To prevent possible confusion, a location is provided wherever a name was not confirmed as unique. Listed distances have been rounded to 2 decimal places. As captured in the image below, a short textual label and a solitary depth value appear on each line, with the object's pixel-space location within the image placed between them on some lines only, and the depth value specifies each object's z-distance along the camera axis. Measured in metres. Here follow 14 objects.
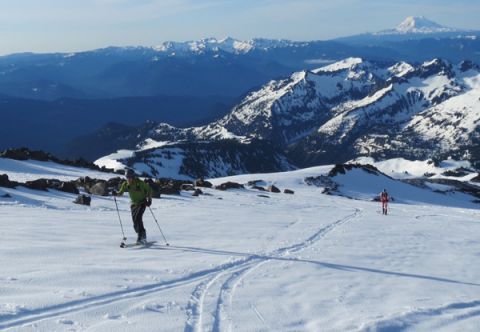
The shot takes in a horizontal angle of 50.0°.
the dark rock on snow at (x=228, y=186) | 57.07
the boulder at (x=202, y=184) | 58.06
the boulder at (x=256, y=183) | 82.44
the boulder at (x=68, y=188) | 36.25
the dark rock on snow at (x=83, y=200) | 31.16
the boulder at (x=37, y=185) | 34.81
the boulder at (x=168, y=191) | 43.19
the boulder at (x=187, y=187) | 50.12
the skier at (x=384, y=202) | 46.52
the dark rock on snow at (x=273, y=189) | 65.30
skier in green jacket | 19.30
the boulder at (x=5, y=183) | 33.22
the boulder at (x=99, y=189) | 36.66
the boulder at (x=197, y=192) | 45.11
